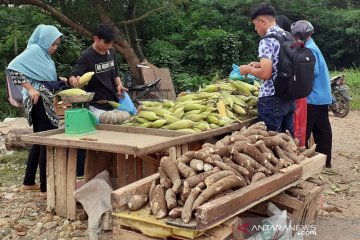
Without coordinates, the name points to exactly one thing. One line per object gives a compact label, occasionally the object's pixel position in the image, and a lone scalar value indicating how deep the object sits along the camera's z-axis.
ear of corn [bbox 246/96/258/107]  5.27
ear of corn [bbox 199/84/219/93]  5.46
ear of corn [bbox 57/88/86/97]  4.27
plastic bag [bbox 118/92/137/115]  5.41
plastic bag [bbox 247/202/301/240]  3.24
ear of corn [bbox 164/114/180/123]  4.55
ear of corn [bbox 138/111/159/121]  4.66
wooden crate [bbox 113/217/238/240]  2.77
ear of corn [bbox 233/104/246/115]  5.03
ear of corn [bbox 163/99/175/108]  5.07
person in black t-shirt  4.87
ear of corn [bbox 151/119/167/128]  4.52
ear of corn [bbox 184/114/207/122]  4.59
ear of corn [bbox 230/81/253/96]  5.55
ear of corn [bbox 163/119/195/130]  4.41
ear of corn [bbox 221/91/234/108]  5.04
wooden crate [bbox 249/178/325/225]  3.65
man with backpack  4.19
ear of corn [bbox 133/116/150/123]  4.65
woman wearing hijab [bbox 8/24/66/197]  4.69
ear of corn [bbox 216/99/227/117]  4.83
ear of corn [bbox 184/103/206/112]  4.86
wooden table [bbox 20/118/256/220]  4.06
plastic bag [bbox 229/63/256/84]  5.91
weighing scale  4.26
